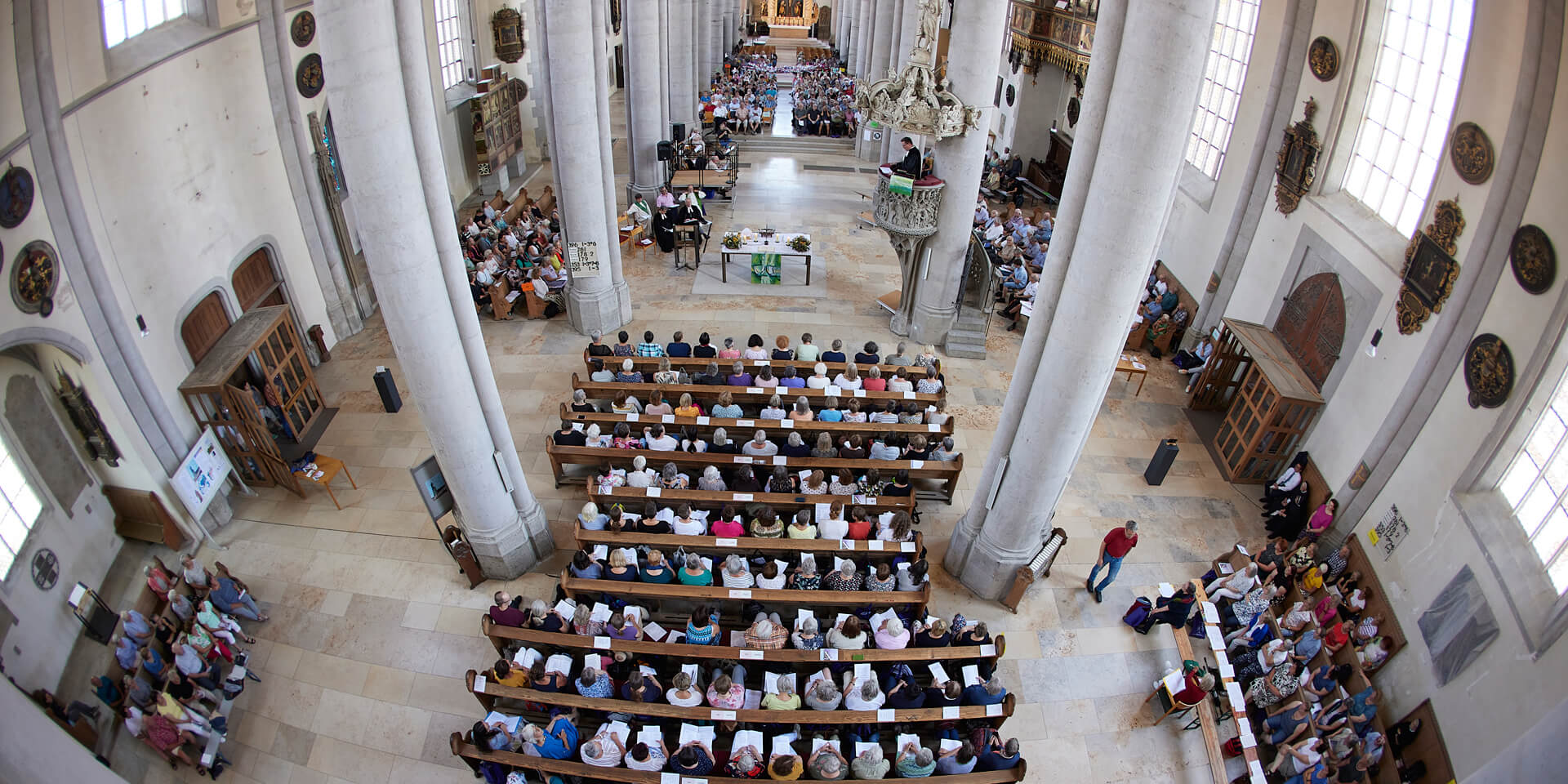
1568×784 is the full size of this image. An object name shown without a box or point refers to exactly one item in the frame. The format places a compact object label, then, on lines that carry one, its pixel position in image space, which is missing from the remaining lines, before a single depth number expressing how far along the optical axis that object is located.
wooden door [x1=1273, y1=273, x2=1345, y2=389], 10.79
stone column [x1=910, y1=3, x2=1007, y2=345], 11.67
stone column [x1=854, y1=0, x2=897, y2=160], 23.41
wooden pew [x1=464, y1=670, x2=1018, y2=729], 7.23
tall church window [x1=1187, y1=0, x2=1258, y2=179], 13.78
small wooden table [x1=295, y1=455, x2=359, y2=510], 10.21
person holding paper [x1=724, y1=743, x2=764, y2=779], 6.79
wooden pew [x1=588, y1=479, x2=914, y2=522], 9.62
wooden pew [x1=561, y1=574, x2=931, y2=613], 8.32
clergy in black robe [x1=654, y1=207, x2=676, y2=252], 16.88
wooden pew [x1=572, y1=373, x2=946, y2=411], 11.54
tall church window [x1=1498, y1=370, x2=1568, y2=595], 6.95
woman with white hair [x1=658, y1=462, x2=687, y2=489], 9.52
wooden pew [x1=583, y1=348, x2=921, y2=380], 12.11
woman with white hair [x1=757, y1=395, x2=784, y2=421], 10.97
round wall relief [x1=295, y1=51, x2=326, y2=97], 12.23
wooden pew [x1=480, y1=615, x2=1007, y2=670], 7.75
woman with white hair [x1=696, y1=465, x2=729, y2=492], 9.71
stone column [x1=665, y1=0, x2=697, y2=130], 22.33
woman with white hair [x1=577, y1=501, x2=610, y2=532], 8.98
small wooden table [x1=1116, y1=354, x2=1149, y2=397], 13.01
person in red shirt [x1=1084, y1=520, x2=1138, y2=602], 8.84
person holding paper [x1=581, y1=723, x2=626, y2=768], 6.86
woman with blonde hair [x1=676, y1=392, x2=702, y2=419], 10.80
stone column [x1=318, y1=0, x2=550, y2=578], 6.17
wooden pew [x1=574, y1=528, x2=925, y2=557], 9.00
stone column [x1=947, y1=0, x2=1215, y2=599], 5.94
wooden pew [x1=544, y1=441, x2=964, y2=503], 10.12
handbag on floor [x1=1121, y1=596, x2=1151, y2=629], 8.91
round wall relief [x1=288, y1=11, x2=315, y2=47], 11.95
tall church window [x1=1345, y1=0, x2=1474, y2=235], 9.33
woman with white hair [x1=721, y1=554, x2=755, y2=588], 8.26
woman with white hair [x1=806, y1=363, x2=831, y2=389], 11.58
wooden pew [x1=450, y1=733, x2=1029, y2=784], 6.79
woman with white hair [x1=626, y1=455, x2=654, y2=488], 9.66
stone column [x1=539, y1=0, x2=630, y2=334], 11.89
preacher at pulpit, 13.35
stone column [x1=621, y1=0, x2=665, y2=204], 17.77
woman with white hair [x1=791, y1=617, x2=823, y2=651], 7.87
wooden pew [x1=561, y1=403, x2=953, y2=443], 10.71
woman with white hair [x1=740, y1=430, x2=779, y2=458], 9.92
